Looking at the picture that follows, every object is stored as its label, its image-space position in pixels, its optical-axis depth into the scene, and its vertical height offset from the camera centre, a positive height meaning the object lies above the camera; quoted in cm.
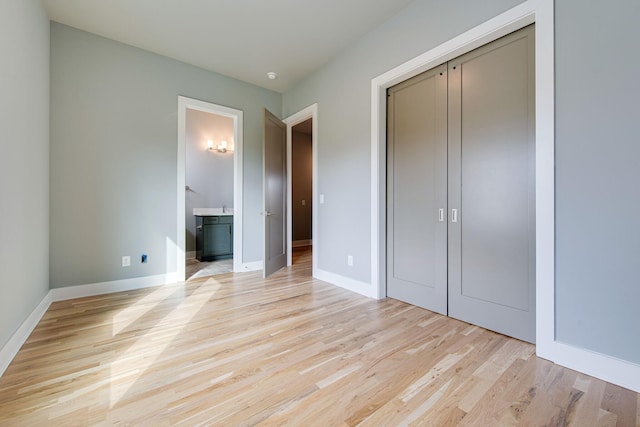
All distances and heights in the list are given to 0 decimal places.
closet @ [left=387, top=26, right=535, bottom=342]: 191 +21
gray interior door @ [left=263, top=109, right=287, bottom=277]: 362 +29
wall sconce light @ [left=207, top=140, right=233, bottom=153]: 530 +134
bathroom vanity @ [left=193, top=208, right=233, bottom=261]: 467 -41
